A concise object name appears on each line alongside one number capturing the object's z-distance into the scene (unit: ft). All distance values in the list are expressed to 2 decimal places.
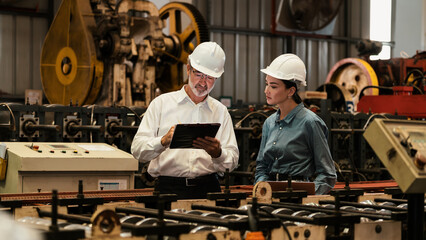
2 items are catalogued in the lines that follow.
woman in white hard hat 11.36
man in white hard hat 10.98
